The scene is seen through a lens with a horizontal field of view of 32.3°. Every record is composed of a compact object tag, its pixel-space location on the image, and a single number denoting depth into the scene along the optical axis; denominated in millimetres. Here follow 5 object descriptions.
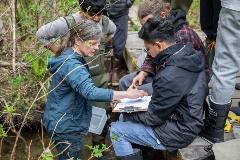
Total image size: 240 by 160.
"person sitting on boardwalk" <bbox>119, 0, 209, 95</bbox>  4281
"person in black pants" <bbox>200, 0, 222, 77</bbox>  5176
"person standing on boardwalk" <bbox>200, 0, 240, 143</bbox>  3451
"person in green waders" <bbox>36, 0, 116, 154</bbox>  4449
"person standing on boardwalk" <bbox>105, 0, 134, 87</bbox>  6535
